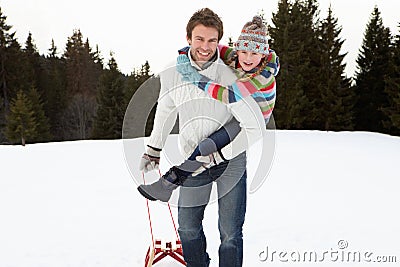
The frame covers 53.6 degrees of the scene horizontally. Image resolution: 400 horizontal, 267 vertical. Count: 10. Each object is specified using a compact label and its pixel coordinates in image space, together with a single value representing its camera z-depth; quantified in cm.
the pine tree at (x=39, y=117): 1980
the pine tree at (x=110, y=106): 1867
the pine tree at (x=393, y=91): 1363
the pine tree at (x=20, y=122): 1820
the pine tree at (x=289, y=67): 1486
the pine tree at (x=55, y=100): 2262
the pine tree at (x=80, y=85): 2320
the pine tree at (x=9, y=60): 2114
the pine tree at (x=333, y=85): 1469
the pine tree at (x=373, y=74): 1517
